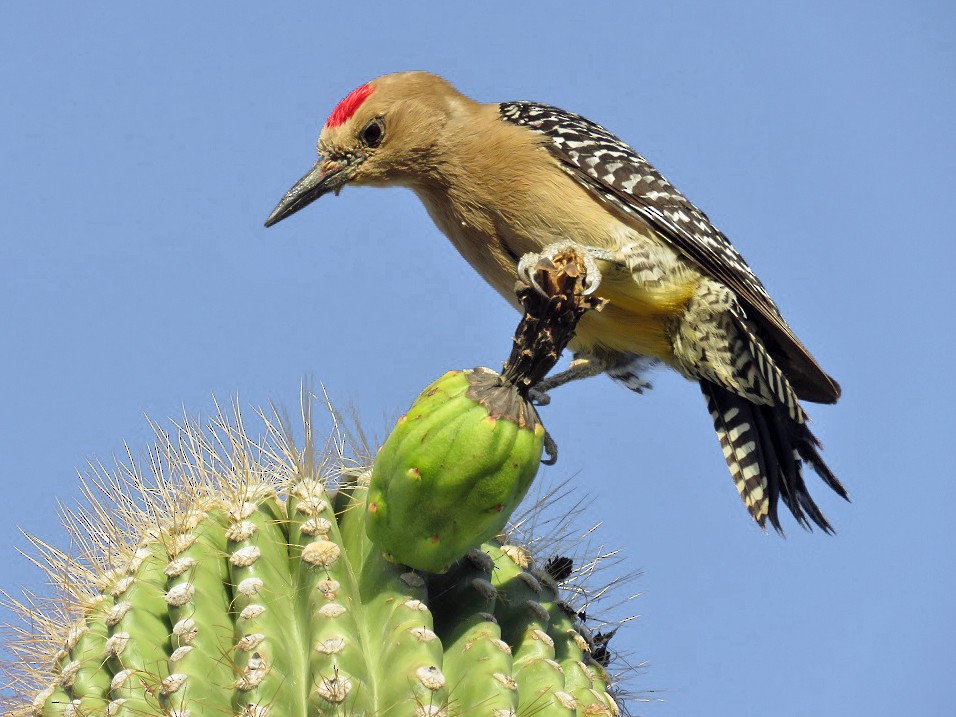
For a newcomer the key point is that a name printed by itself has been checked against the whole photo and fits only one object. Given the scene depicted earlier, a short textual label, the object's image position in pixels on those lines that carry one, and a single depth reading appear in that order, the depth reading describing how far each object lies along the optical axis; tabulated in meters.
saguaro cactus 5.28
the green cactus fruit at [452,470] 5.67
